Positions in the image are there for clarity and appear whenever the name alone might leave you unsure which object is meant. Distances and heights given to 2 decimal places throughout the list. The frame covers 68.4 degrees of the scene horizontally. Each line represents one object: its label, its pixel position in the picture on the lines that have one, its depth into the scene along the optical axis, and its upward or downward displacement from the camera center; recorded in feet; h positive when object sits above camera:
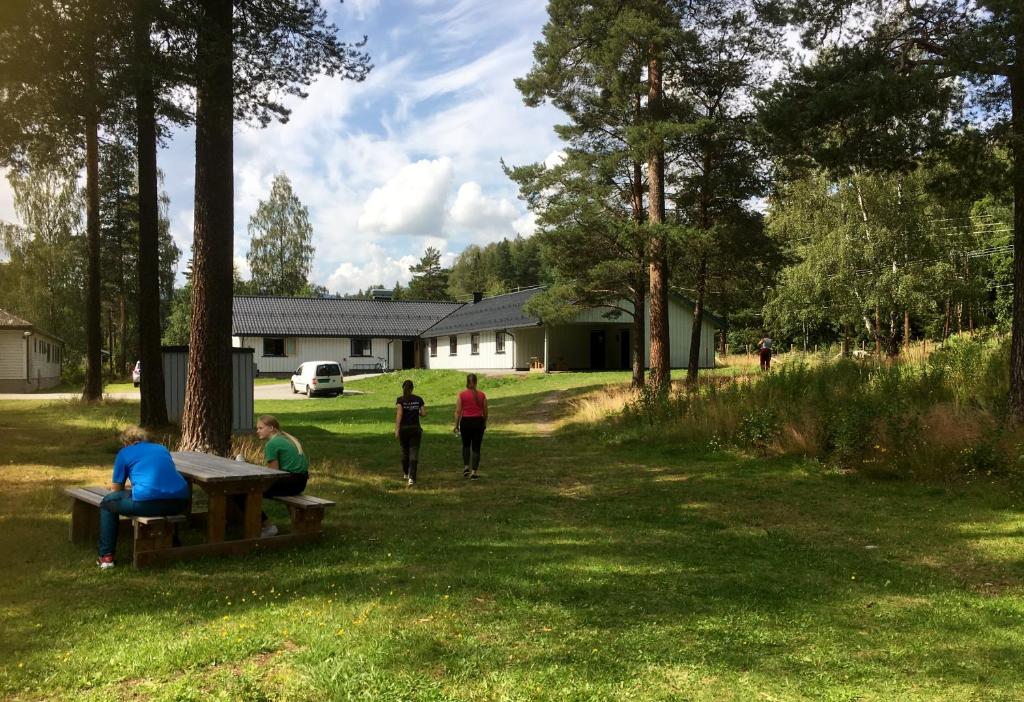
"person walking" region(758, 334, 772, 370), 91.66 +0.99
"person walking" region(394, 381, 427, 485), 34.42 -2.91
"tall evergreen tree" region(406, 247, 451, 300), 321.73 +36.59
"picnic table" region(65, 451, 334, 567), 19.76 -4.30
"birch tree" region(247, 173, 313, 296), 222.89 +35.42
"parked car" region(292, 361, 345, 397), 106.73 -1.99
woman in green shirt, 24.09 -3.05
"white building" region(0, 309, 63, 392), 117.91 +2.29
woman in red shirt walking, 35.91 -2.69
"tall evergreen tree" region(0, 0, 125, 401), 29.01 +12.27
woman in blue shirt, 19.53 -3.26
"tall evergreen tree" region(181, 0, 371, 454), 34.06 +5.44
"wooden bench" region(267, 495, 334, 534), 22.40 -4.46
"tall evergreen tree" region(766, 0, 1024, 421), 32.96 +12.58
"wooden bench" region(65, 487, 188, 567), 19.56 -4.38
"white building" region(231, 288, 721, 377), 124.47 +5.41
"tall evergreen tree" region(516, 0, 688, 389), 59.31 +24.49
